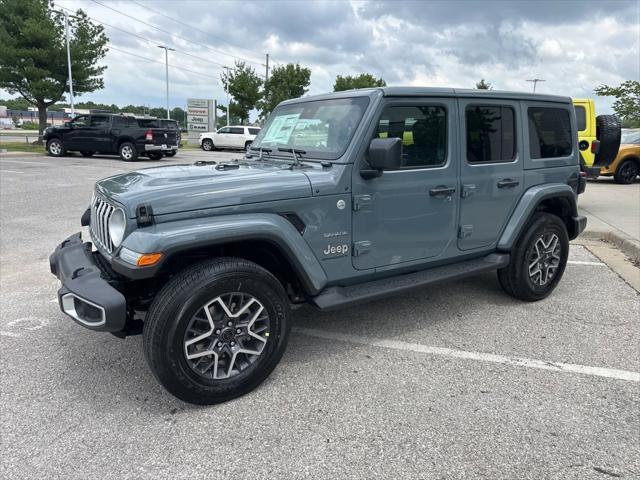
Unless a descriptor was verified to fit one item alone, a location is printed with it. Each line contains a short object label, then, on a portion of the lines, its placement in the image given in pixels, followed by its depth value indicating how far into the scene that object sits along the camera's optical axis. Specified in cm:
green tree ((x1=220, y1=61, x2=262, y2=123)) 3812
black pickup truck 1812
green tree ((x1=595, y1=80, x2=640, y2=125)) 2247
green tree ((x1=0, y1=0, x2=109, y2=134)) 2198
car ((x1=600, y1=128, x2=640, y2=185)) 1412
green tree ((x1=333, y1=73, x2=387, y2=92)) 4600
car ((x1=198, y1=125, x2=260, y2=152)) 2672
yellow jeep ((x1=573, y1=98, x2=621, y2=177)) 768
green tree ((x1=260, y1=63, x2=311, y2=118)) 3838
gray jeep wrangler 269
